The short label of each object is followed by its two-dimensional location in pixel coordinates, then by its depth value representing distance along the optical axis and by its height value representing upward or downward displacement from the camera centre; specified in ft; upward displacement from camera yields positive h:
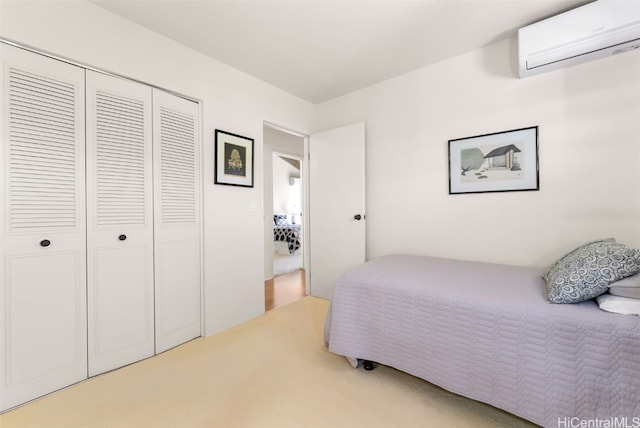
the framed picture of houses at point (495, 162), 6.74 +1.42
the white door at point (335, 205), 9.66 +0.44
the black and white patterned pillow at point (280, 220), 21.51 -0.26
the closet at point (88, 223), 4.78 -0.08
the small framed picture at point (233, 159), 7.78 +1.79
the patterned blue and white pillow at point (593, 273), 3.83 -0.90
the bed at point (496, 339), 3.44 -1.99
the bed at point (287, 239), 18.72 -1.58
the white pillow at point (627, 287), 3.59 -1.04
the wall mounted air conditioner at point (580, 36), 5.14 +3.71
